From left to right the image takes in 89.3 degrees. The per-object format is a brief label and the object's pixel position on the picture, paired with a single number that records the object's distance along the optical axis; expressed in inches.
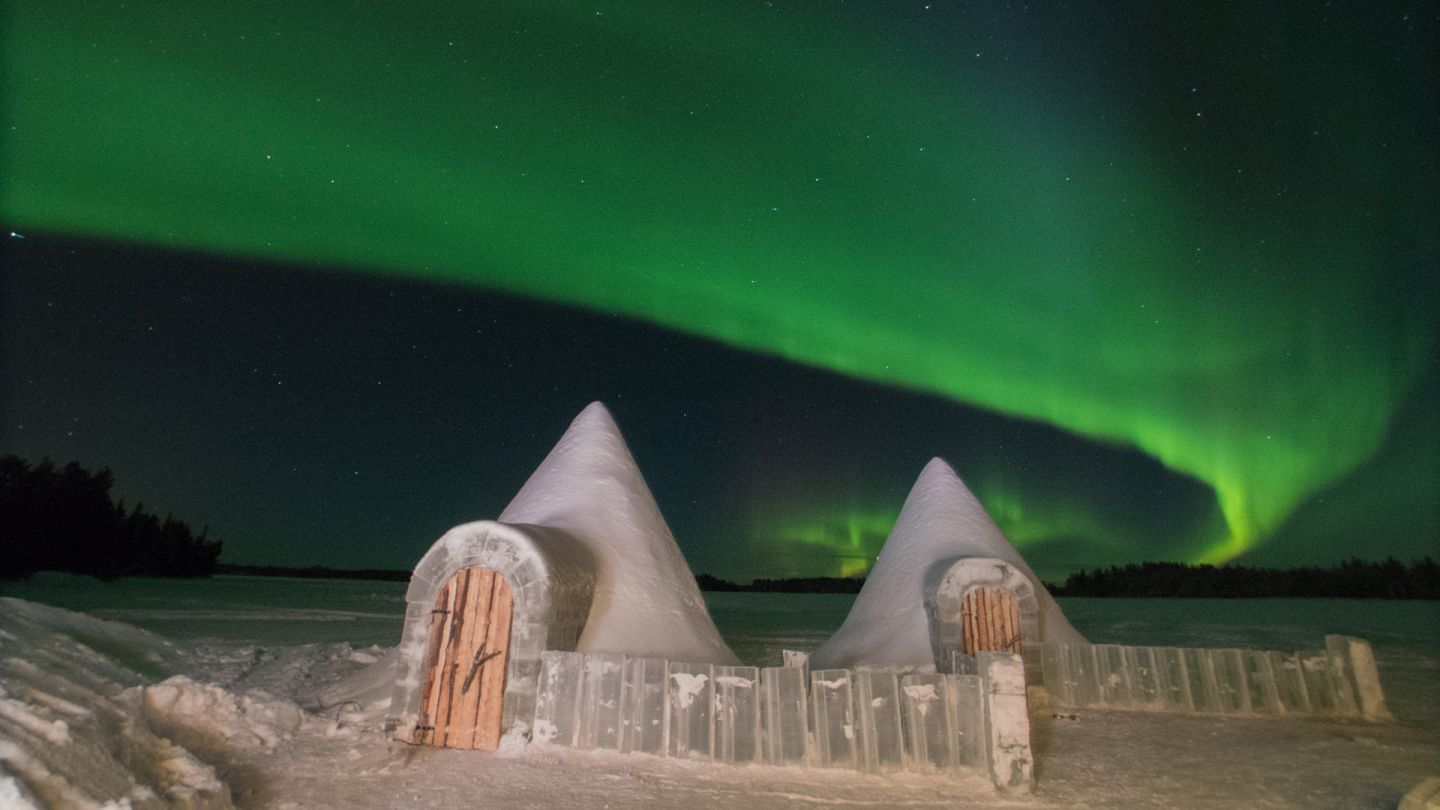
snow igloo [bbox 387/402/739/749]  277.0
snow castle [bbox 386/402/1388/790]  238.2
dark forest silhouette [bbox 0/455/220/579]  1117.1
